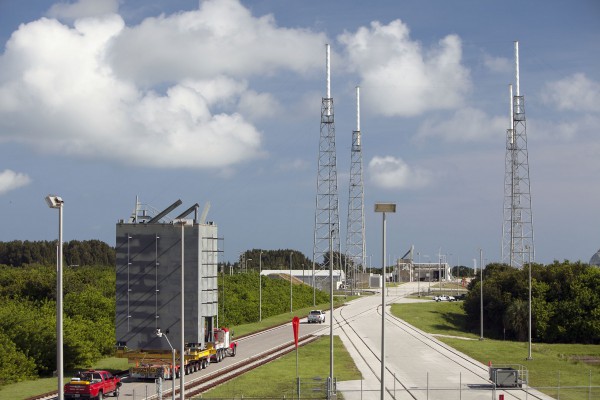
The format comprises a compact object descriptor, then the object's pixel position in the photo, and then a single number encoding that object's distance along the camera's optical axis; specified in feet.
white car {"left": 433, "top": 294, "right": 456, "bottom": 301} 456.57
